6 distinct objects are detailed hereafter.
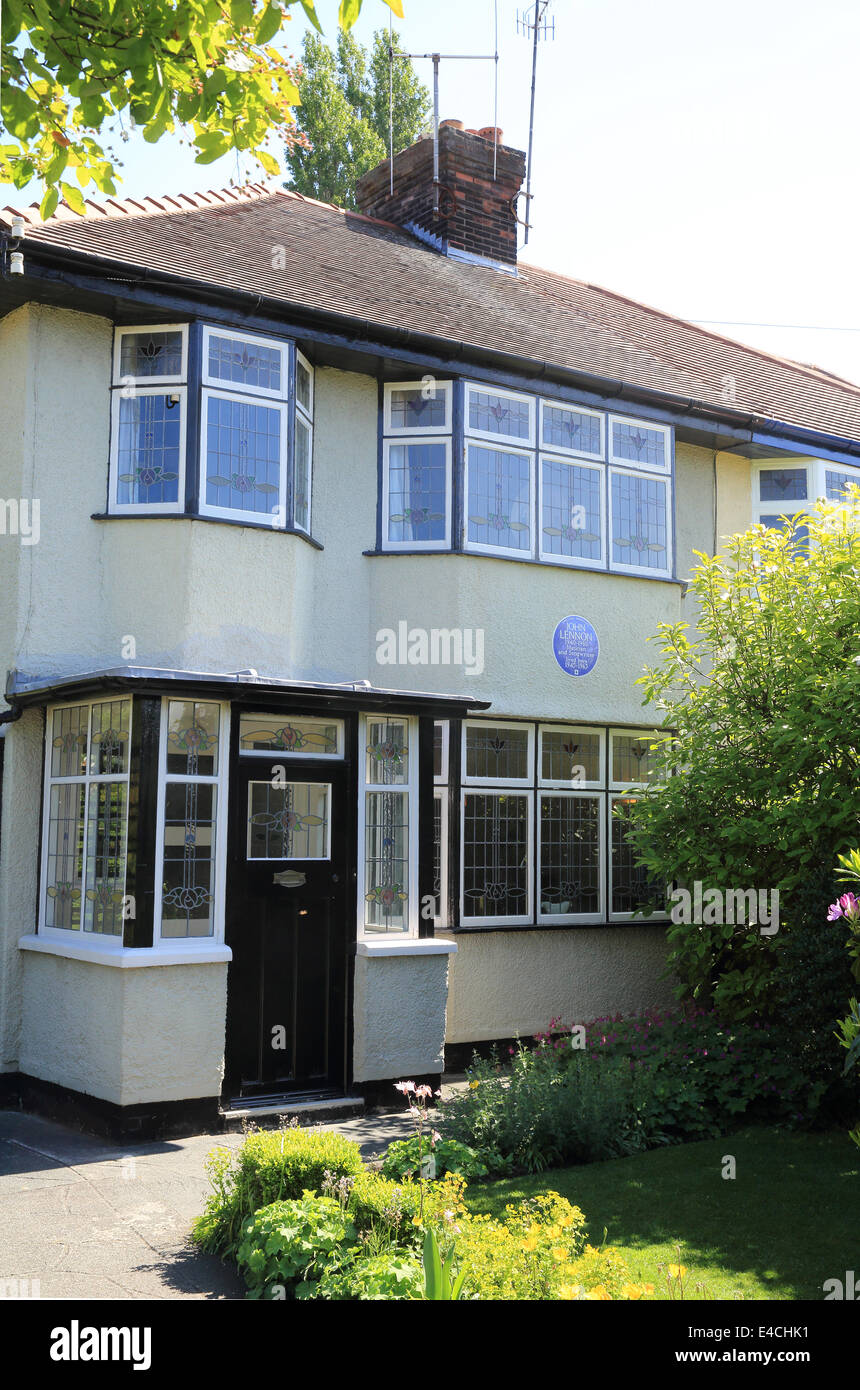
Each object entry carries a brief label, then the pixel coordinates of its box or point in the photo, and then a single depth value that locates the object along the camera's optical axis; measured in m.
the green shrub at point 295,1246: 5.23
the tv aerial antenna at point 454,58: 16.05
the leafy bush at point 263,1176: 5.97
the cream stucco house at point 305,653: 8.83
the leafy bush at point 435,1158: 6.70
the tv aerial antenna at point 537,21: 16.41
